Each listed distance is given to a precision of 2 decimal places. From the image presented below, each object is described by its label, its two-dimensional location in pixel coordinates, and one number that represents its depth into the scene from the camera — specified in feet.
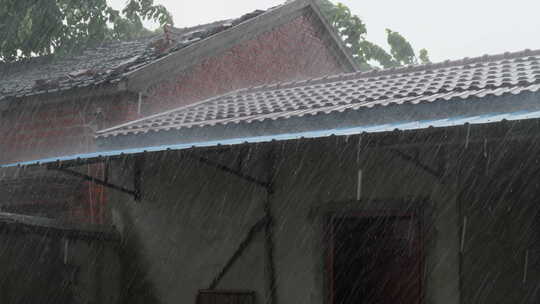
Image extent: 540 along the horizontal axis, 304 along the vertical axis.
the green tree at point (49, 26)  56.13
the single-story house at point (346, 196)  24.06
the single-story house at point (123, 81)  38.17
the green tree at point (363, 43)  71.36
